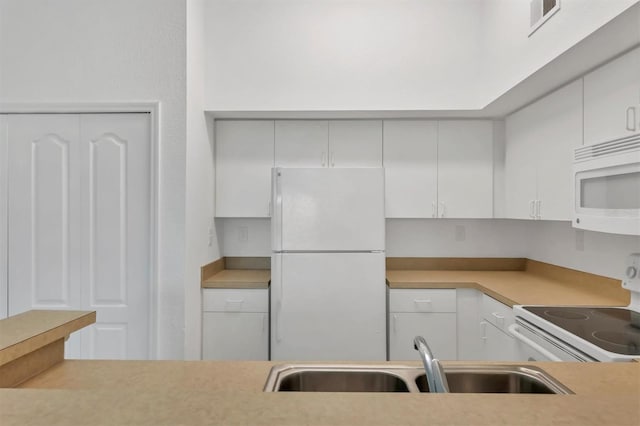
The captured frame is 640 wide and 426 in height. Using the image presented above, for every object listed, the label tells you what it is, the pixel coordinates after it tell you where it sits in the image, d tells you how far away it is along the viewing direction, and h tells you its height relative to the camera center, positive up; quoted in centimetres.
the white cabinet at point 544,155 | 206 +38
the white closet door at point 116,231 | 234 -11
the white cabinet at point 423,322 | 259 -76
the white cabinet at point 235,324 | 260 -78
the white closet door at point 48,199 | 236 +9
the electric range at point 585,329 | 137 -48
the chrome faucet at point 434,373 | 83 -37
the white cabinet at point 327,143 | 294 +56
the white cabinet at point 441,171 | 293 +34
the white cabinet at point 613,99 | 160 +54
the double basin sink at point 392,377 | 106 -48
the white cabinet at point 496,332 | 211 -72
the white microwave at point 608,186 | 144 +12
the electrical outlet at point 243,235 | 317 -18
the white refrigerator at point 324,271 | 250 -39
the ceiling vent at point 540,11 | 188 +108
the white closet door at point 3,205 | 237 +5
